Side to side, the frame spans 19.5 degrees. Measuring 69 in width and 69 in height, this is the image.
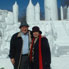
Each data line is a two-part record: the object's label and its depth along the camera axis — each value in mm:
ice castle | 12797
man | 3057
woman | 2934
